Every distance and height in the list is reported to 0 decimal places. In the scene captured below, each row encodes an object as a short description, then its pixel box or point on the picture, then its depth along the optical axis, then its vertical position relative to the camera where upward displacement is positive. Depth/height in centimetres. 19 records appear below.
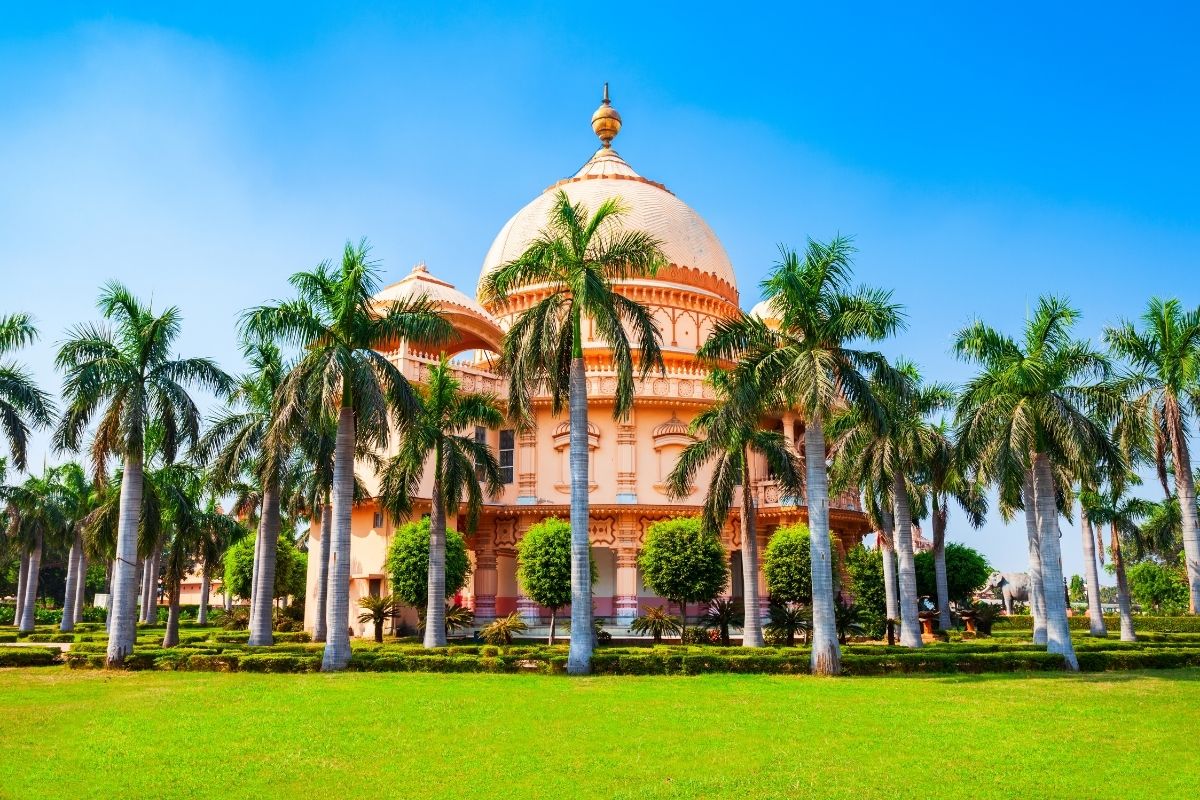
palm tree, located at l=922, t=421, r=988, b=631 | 2764 +302
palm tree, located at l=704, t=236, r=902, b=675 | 2094 +558
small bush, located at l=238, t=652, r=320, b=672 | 2178 -182
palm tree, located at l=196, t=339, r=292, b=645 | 2655 +374
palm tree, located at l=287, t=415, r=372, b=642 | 2733 +322
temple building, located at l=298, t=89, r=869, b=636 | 3634 +405
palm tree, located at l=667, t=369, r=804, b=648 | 2488 +310
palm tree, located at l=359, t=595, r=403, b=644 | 3219 -86
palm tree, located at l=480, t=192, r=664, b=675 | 2136 +594
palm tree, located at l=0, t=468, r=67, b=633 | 4075 +296
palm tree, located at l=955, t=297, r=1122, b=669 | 2225 +397
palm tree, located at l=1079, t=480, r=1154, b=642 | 3506 +249
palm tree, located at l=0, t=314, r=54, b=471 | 2480 +495
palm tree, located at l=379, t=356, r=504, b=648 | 2598 +326
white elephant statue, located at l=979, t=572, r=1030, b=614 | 6525 -32
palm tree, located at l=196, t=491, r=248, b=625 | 3709 +216
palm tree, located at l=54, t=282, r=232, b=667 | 2334 +463
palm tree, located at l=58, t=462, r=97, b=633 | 4265 +285
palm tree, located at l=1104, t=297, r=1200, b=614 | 2491 +547
